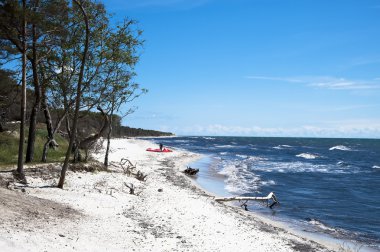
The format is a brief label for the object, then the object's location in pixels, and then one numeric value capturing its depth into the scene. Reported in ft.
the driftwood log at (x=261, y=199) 60.75
